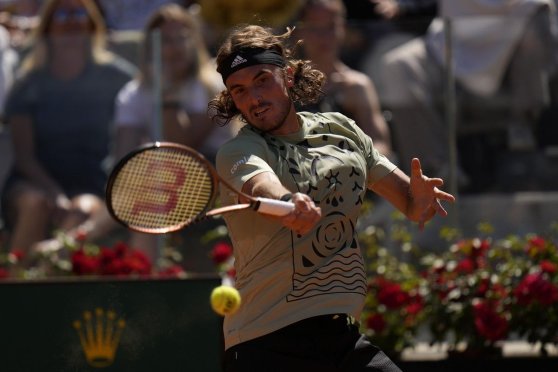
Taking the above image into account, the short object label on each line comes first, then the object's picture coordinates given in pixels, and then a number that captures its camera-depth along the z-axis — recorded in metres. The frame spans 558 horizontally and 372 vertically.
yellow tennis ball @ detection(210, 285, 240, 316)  7.69
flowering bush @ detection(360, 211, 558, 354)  13.79
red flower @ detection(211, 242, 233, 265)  14.62
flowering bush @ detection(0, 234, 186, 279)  14.29
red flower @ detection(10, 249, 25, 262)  15.43
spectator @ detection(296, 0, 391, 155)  15.34
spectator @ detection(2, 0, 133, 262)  15.90
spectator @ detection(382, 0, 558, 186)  15.55
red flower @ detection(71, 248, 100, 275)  14.36
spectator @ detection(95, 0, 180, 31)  17.97
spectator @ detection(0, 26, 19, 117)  16.14
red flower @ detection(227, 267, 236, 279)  14.11
